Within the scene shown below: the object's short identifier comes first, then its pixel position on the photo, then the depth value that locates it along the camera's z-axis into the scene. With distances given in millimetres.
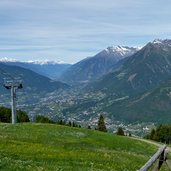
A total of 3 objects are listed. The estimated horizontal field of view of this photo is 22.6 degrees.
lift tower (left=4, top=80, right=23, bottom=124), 87375
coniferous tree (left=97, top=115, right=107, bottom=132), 179500
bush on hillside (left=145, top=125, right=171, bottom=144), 174875
